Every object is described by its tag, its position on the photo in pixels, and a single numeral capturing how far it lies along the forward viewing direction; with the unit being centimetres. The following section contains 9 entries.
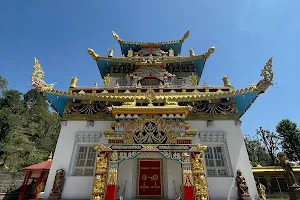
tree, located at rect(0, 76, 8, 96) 4960
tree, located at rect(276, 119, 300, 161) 3106
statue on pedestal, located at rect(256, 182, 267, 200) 896
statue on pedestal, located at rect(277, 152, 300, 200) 705
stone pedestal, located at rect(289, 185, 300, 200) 698
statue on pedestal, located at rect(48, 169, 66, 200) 822
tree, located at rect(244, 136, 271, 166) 3881
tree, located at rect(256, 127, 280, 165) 3353
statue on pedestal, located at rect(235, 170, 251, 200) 803
